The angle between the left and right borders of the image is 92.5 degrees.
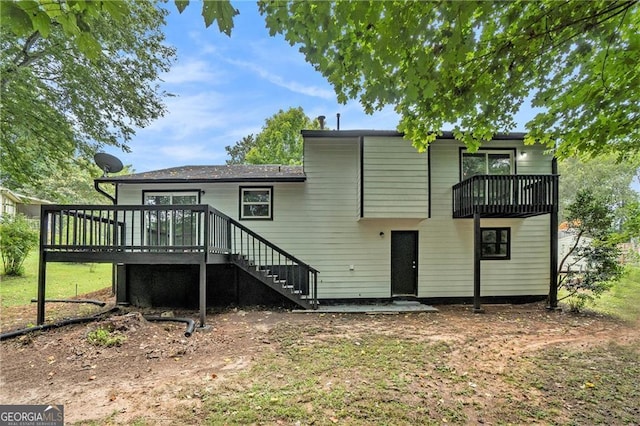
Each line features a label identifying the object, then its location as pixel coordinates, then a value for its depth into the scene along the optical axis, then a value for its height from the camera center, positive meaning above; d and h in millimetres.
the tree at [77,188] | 21953 +1963
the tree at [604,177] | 28020 +3962
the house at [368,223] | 8797 -193
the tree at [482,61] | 2924 +1801
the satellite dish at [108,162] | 8422 +1454
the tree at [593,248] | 8320 -843
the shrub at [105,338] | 5172 -2127
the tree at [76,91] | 7895 +3572
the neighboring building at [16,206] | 22375 +740
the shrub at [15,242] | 11166 -1060
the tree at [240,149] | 29672 +6679
